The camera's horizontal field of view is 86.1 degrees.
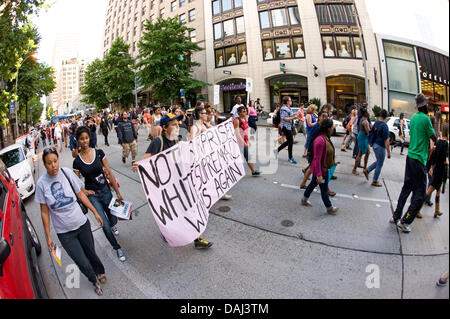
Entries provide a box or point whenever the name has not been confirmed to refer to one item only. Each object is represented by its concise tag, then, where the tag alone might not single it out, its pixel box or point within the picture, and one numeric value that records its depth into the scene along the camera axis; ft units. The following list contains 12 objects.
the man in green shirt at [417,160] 10.44
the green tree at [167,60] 85.25
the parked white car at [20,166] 19.94
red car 6.57
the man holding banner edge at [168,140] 11.53
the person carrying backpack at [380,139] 17.52
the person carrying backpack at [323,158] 13.69
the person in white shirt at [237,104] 27.68
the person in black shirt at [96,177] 10.62
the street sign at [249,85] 60.23
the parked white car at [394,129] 35.73
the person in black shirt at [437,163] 8.13
